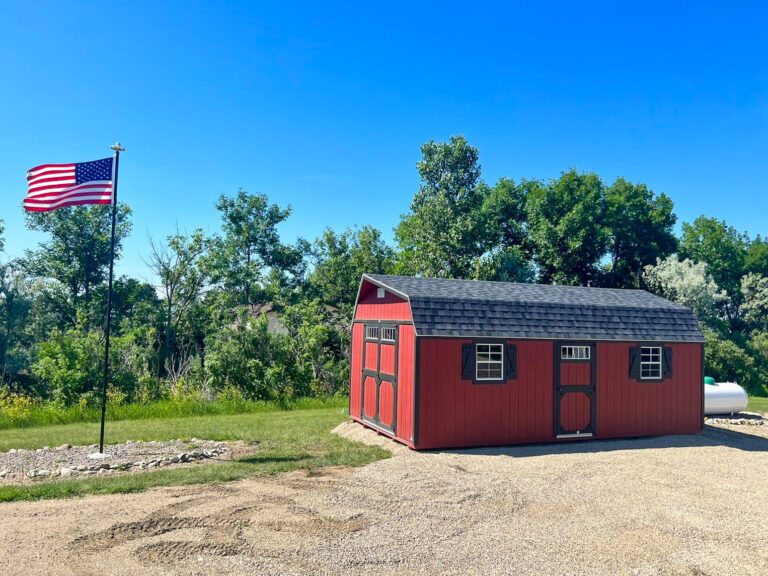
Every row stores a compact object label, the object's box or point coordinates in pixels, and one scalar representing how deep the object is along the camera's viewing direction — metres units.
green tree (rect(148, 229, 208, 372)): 25.33
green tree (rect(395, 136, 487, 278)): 30.73
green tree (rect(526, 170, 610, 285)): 34.41
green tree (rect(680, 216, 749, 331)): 42.66
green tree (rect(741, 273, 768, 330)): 40.08
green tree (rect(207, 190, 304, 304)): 33.72
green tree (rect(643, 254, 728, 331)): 33.50
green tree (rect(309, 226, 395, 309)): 33.50
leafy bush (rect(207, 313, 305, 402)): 19.53
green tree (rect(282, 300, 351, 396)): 20.36
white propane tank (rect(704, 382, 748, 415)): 17.38
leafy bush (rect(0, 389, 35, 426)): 15.56
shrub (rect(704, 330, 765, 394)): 26.17
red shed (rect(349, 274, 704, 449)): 12.23
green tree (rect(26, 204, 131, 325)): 30.69
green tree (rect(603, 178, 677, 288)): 36.53
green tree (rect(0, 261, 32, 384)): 29.31
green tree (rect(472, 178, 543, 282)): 34.97
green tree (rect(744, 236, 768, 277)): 44.16
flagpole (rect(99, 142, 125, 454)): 11.40
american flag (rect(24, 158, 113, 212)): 11.46
